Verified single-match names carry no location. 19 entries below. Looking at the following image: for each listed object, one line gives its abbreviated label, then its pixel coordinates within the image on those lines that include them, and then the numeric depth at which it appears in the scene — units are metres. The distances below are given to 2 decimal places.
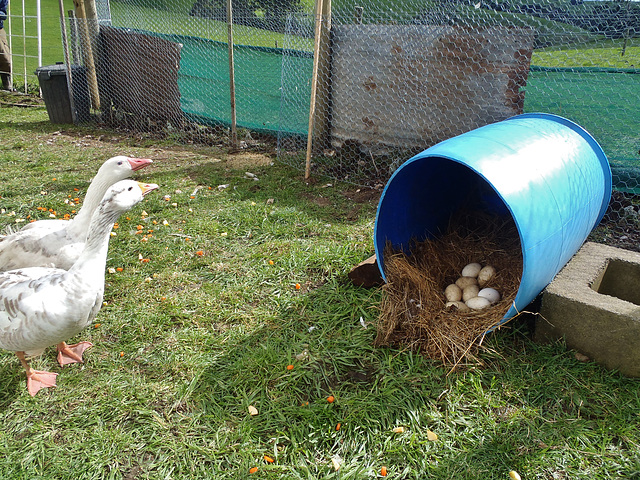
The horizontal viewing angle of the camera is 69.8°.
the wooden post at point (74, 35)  8.80
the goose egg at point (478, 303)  3.02
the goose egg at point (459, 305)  3.05
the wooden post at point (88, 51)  8.70
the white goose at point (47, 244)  3.09
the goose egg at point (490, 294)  3.08
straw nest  2.84
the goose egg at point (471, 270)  3.39
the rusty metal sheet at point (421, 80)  5.25
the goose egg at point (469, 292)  3.18
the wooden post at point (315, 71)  5.36
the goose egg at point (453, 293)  3.20
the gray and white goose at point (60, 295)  2.47
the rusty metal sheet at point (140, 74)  8.30
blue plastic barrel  2.54
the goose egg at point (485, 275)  3.29
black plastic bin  8.73
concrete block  2.66
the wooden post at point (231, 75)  6.68
